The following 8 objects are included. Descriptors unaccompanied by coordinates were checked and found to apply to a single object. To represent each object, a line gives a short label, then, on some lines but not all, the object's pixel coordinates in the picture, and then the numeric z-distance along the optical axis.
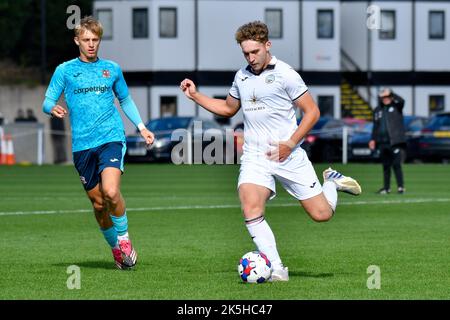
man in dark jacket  27.50
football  12.05
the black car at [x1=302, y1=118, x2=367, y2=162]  48.41
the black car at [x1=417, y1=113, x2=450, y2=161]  46.06
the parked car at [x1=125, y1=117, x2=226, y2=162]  47.50
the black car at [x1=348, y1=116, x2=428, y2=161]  47.03
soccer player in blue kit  13.37
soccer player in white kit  12.32
